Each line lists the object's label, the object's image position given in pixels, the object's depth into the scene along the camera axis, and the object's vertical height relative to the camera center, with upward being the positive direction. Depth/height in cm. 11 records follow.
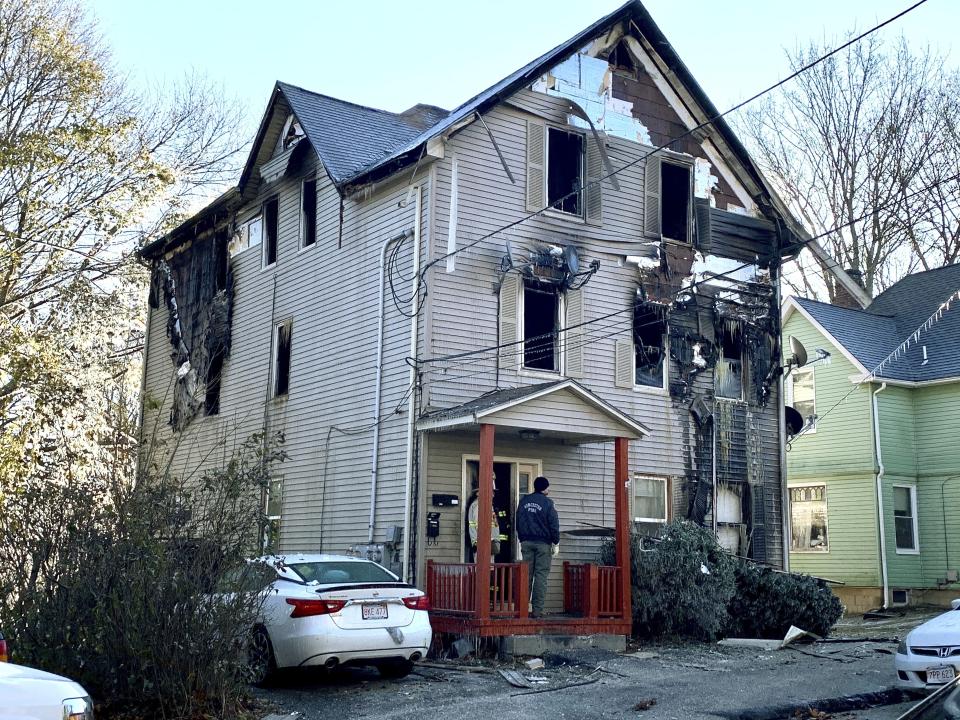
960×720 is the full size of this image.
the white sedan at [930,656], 1087 -95
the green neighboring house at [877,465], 2516 +215
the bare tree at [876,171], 3362 +1184
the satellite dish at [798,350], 2767 +517
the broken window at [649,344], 1845 +348
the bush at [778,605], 1661 -71
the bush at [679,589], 1552 -48
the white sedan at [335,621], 1105 -72
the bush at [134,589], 953 -38
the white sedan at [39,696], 560 -78
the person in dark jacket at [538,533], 1440 +25
